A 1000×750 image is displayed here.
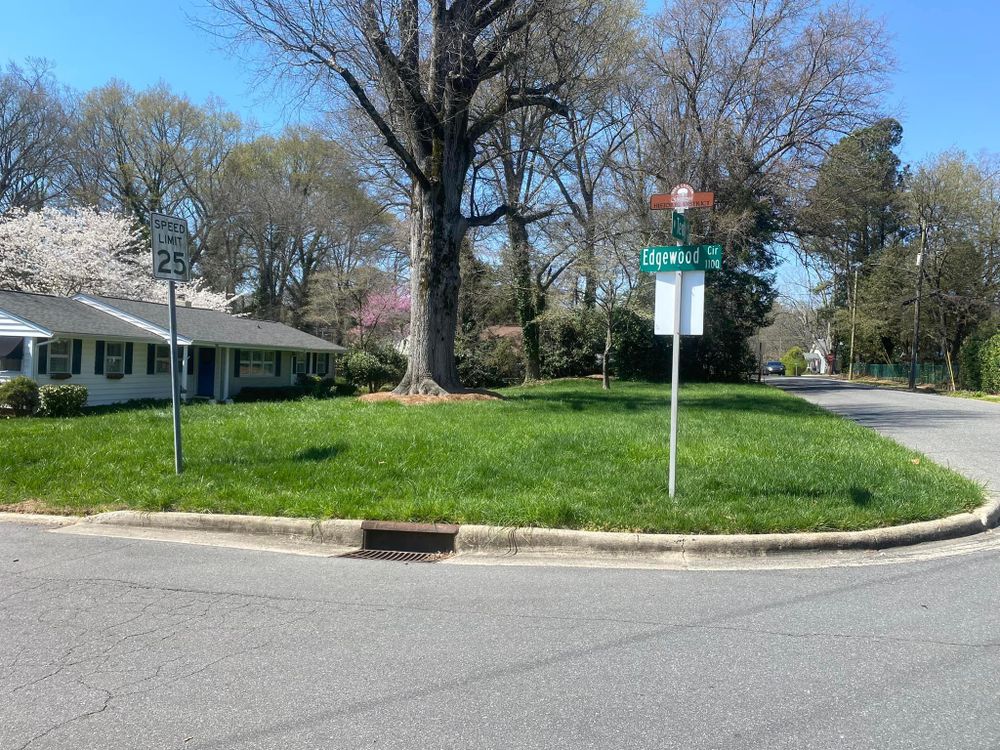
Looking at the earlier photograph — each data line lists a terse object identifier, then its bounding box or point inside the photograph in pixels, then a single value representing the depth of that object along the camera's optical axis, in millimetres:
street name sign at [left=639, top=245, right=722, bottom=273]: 7457
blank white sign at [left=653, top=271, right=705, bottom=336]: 7633
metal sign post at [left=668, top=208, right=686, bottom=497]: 7633
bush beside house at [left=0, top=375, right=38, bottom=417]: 17312
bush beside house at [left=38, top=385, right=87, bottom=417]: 17875
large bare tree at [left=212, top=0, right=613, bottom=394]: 15750
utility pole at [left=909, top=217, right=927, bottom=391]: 41219
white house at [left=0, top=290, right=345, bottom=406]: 19844
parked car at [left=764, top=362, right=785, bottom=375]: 68562
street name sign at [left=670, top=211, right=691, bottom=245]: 7582
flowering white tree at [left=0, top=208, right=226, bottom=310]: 28984
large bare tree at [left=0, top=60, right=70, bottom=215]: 35812
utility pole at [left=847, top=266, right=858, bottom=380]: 53281
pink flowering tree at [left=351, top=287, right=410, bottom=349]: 39281
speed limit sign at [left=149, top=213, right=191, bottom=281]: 8625
